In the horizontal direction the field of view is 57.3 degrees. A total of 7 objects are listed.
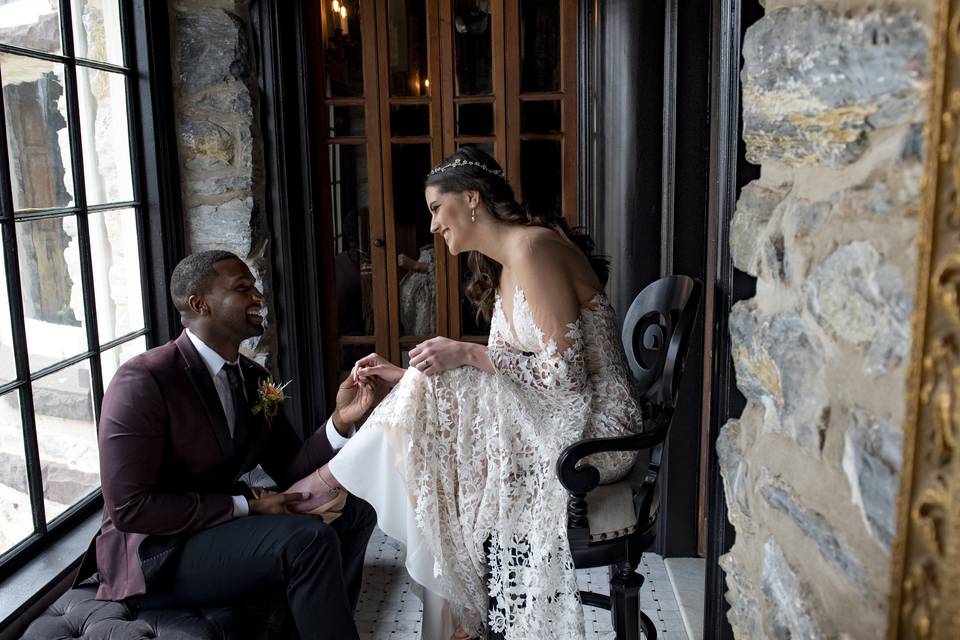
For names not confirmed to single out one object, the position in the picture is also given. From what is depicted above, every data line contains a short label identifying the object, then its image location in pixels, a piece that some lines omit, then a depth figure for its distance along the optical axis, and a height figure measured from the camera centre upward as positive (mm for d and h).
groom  2168 -764
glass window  2408 -180
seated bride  2137 -658
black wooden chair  2004 -777
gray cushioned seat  2082 -1040
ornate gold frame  873 -232
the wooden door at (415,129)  3428 +210
